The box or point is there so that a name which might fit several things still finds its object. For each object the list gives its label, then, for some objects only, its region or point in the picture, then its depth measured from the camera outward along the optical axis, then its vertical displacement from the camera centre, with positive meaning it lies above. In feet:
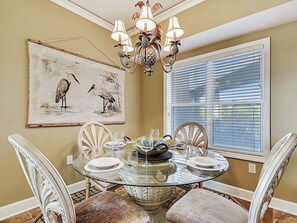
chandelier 4.94 +2.49
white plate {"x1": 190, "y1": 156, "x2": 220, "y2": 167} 4.21 -1.33
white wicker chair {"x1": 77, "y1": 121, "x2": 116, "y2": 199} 6.23 -1.17
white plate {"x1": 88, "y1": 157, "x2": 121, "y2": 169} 4.12 -1.34
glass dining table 3.63 -1.48
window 7.05 +0.78
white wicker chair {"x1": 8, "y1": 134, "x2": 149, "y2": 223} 2.67 -1.67
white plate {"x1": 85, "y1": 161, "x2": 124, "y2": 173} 4.04 -1.43
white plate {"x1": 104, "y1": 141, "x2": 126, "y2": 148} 6.19 -1.25
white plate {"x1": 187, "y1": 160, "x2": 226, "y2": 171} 4.11 -1.41
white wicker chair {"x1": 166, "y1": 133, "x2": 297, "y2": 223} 2.76 -2.16
